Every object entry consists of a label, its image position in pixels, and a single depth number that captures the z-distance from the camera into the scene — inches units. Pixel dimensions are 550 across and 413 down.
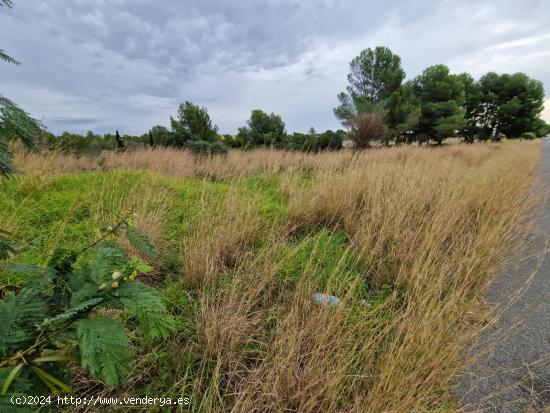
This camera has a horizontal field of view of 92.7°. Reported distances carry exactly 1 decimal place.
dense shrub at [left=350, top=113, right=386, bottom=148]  593.3
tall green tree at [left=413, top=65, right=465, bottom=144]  907.4
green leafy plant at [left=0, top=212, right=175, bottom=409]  25.2
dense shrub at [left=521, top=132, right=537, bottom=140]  1418.6
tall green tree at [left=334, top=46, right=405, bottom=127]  896.7
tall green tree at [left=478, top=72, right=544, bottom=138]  1396.4
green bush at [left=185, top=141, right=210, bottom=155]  415.4
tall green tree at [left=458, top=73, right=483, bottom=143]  1328.7
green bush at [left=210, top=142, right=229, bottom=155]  409.8
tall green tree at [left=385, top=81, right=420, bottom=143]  797.9
